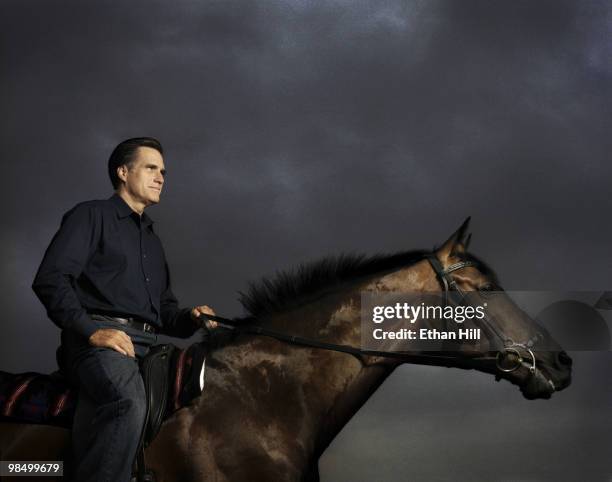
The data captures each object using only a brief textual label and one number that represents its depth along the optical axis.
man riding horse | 5.19
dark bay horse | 5.55
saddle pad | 5.62
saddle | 5.43
